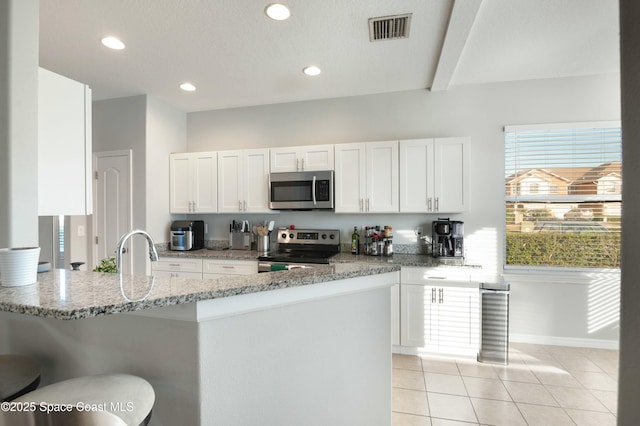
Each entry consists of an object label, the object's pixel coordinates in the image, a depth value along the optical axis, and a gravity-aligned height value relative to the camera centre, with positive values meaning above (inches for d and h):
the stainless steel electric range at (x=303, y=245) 132.6 -14.9
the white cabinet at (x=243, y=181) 147.6 +15.6
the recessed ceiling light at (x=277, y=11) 82.9 +54.1
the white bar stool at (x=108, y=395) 37.4 -22.1
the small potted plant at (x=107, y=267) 79.4 -13.4
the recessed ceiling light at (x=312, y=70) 118.8 +54.7
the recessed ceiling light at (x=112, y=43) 99.3 +54.7
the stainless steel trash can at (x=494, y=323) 113.0 -39.1
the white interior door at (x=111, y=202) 149.7 +5.8
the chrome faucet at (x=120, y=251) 48.5 -5.6
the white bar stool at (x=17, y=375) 42.9 -22.8
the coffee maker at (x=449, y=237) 127.5 -9.5
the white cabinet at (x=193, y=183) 153.9 +15.4
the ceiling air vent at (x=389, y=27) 88.2 +53.9
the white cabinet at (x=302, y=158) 139.4 +24.8
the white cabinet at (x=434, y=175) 126.7 +15.5
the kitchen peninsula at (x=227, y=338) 41.6 -19.1
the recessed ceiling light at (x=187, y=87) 135.1 +55.0
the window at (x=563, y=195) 126.1 +7.5
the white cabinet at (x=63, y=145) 59.5 +13.4
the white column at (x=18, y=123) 54.1 +15.7
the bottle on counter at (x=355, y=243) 142.9 -13.2
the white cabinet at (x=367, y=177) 133.0 +15.4
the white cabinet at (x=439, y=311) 115.4 -36.2
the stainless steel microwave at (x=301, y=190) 137.9 +10.3
